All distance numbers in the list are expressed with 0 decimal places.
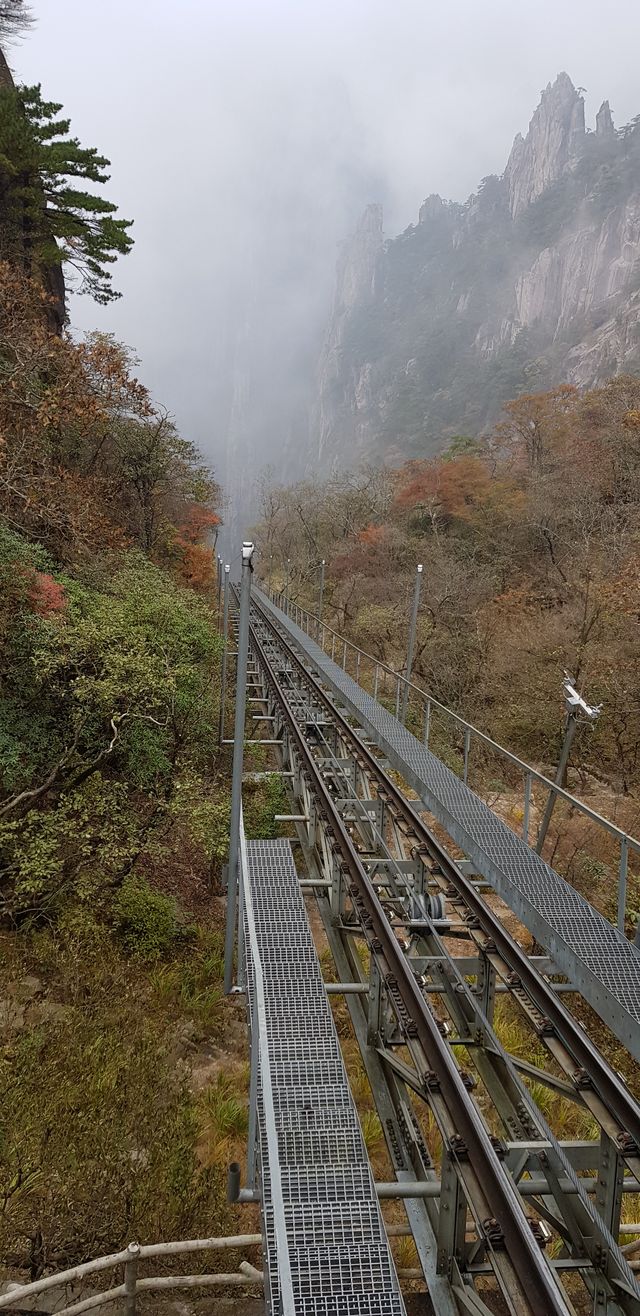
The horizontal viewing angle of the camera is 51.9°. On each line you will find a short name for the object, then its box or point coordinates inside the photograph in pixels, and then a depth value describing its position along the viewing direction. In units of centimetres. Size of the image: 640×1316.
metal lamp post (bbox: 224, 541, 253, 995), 719
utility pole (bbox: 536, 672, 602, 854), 746
